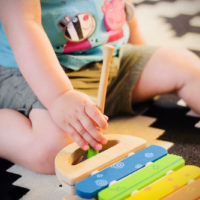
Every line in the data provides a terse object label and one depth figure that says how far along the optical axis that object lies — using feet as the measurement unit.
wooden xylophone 2.30
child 2.74
